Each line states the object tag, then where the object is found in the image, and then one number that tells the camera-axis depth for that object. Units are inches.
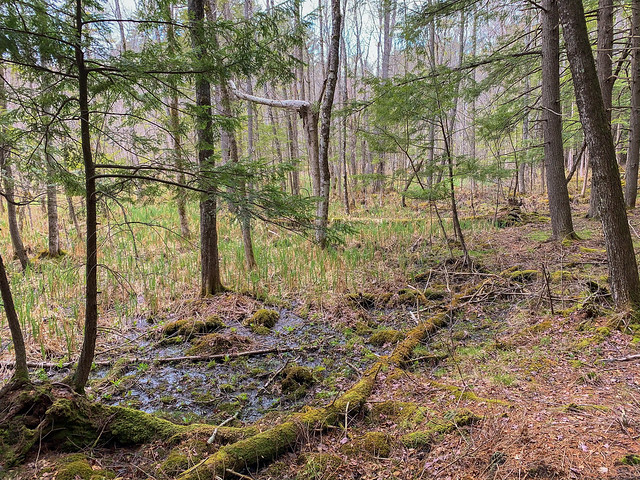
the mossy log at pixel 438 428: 88.4
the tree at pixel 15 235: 251.0
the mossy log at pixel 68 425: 86.3
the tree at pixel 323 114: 284.4
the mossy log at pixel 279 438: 84.0
